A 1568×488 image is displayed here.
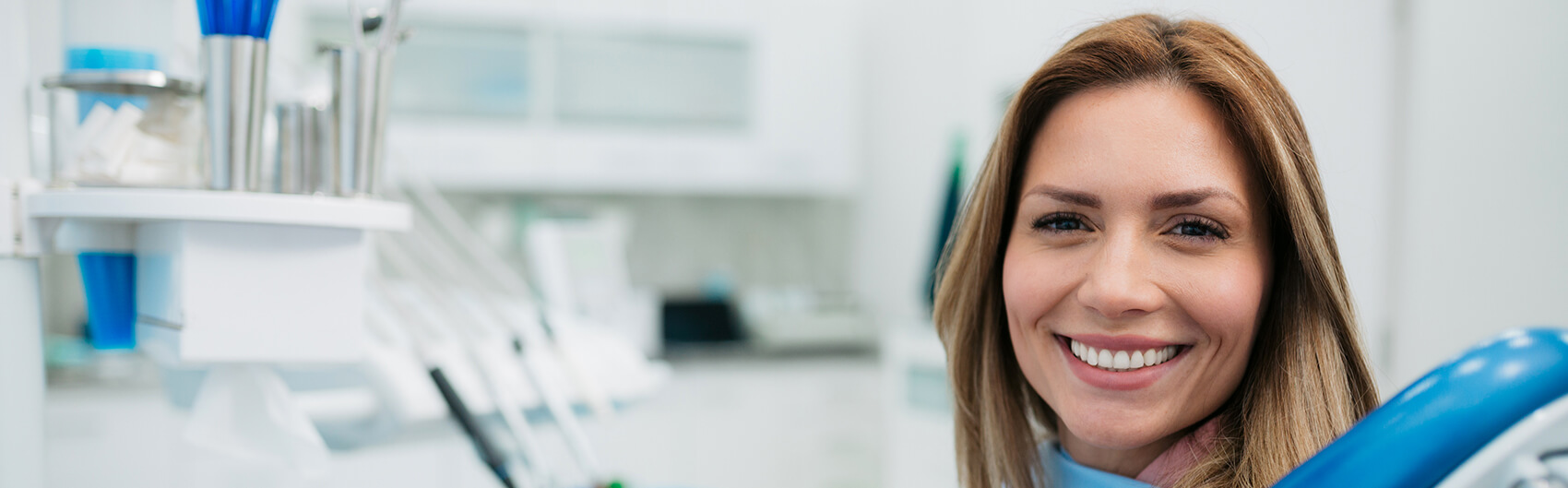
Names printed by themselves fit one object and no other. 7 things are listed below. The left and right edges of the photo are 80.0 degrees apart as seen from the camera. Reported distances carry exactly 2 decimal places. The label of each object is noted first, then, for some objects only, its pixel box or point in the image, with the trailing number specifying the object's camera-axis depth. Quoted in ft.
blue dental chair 1.37
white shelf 2.02
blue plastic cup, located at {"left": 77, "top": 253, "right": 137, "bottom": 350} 2.37
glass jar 2.18
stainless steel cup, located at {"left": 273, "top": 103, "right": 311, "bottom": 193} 2.21
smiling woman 2.05
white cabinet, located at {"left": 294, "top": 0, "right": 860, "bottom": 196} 9.36
